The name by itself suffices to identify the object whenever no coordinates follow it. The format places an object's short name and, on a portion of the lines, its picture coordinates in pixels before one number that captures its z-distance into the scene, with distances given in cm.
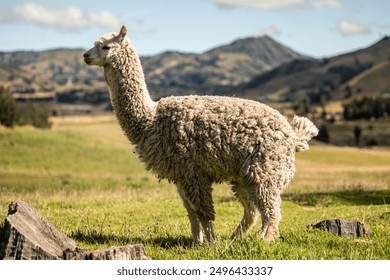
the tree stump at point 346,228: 1000
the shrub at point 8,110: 6756
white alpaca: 934
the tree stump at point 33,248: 676
